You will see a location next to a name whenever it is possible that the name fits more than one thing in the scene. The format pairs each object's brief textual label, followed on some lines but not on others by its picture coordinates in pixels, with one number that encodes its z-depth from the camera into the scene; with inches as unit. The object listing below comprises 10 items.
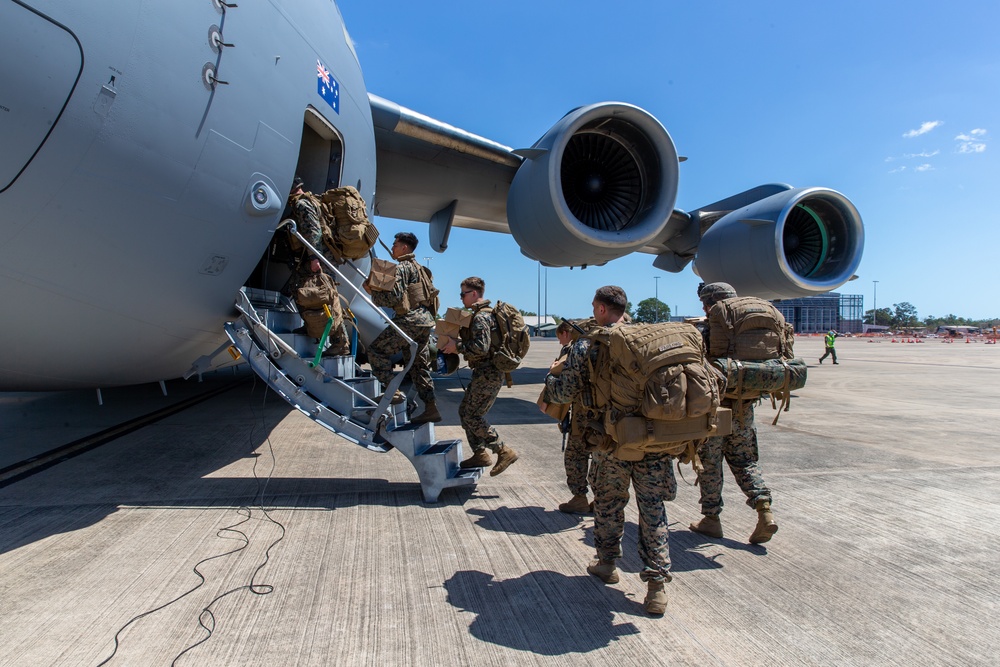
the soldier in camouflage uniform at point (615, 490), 102.8
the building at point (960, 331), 2522.1
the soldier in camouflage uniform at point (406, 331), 182.7
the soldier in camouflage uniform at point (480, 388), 169.5
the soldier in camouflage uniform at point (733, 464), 136.8
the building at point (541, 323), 2418.8
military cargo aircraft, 109.5
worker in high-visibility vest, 738.2
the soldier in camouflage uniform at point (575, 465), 149.5
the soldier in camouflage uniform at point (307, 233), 177.5
